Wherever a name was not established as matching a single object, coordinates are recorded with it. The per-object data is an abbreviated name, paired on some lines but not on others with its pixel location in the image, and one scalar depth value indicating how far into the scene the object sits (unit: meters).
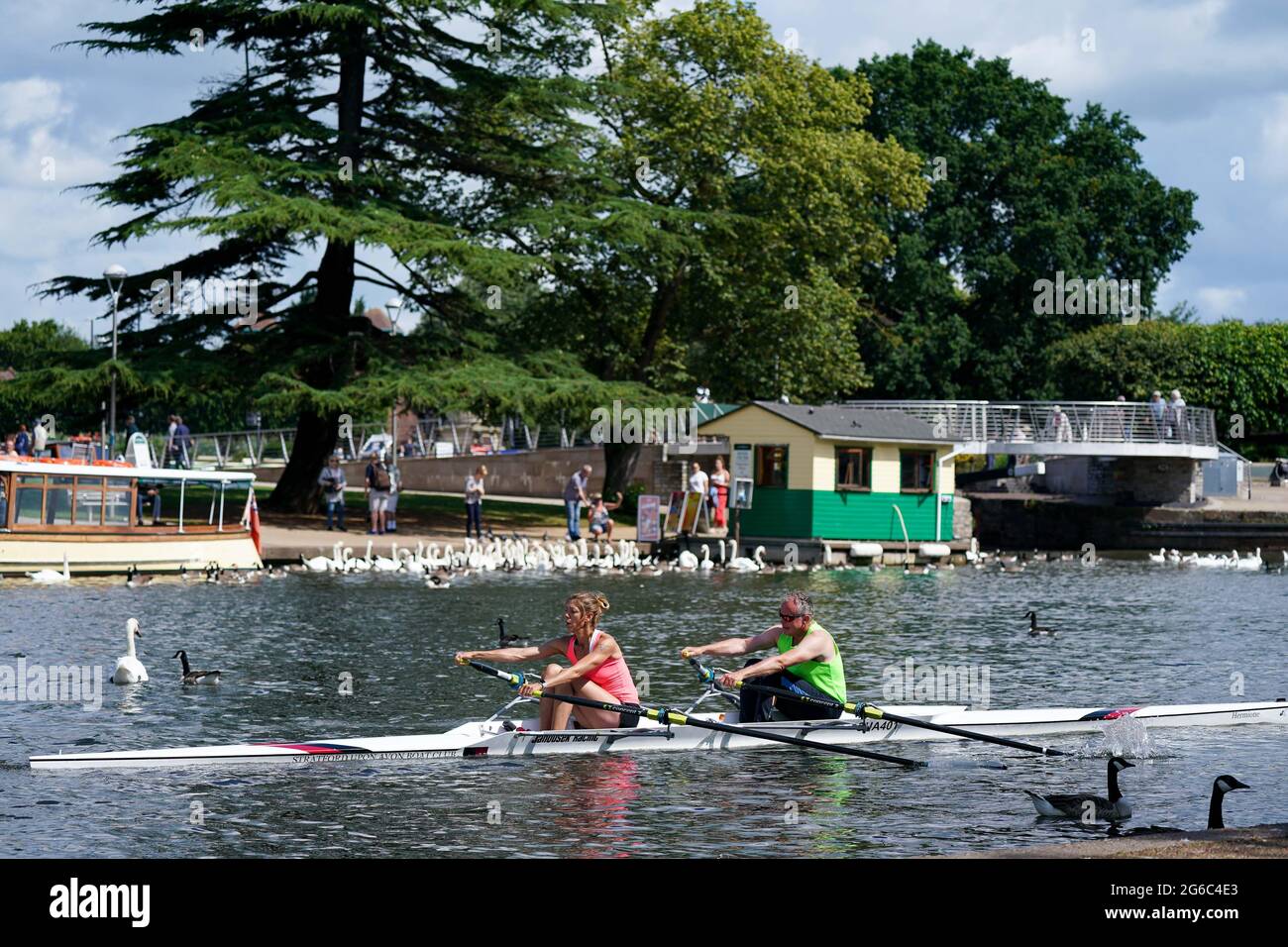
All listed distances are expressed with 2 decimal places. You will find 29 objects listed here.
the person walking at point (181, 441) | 48.16
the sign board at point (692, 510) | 47.28
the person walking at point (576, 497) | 46.66
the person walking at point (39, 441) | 39.22
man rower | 16.58
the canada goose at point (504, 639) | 24.84
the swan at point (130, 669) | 20.98
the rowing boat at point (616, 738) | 15.59
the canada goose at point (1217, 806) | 12.59
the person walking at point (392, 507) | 47.38
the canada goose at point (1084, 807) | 13.50
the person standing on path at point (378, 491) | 46.59
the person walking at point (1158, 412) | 56.69
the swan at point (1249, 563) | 48.84
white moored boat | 34.78
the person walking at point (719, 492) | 48.19
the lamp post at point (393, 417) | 47.88
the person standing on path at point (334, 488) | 46.81
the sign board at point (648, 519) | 47.12
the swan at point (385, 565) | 40.09
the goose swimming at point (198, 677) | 21.27
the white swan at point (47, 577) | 34.97
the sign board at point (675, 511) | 49.25
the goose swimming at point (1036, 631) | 29.22
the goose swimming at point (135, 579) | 35.47
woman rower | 15.69
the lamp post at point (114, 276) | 39.81
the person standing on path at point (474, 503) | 47.09
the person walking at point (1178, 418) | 56.72
